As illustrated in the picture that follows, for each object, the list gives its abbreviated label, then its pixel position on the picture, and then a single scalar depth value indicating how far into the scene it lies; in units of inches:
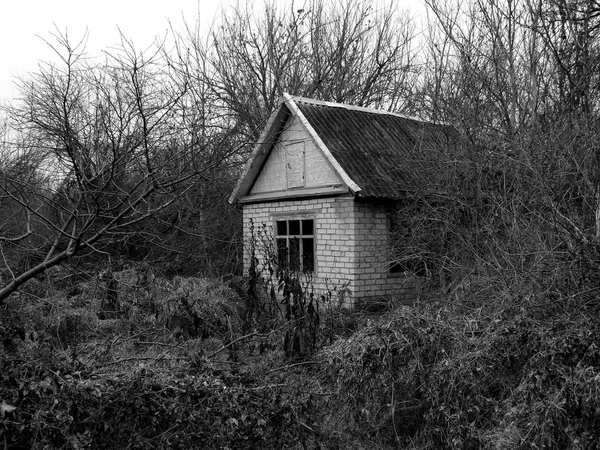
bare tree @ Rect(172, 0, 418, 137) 809.5
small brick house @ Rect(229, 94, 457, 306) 440.1
